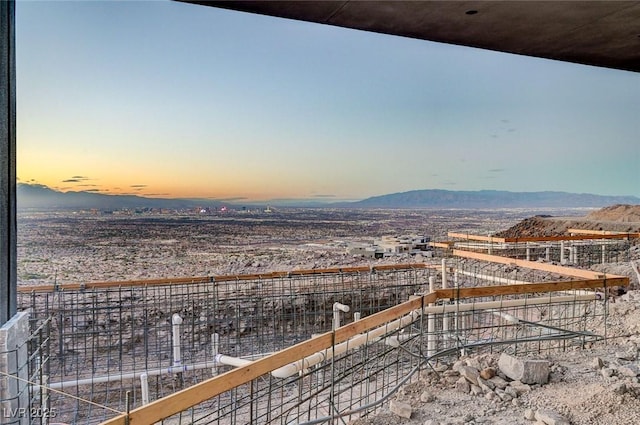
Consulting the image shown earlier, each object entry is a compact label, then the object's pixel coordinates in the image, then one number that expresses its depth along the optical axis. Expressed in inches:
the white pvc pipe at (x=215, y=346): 149.8
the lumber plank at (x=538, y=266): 150.0
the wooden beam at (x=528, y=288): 115.1
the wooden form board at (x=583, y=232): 294.5
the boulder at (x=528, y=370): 93.1
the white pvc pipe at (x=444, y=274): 183.8
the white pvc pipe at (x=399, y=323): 82.8
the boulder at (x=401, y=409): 82.4
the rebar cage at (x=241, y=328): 118.1
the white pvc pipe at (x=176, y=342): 142.4
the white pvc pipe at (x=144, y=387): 125.3
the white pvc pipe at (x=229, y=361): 112.8
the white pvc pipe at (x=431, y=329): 131.6
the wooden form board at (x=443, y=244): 242.1
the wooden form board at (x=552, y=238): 255.5
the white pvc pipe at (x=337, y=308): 153.1
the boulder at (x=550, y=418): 74.7
